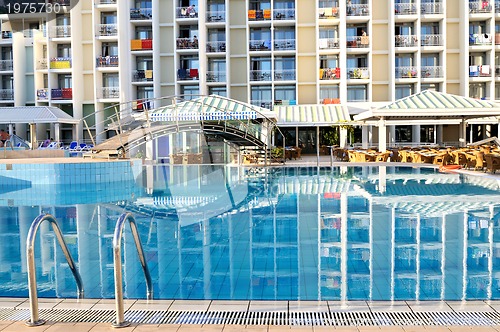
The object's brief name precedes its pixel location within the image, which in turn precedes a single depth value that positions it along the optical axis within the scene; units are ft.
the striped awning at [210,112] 84.07
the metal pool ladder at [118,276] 14.69
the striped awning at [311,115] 109.29
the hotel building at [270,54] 125.08
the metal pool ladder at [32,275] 14.87
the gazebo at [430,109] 84.12
